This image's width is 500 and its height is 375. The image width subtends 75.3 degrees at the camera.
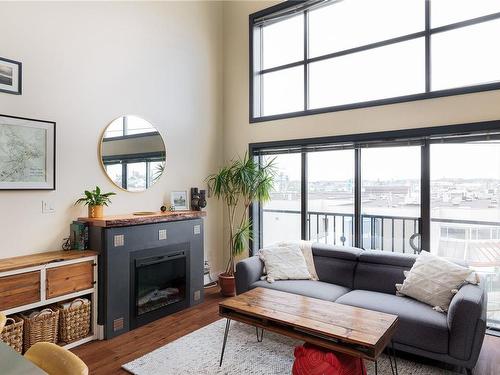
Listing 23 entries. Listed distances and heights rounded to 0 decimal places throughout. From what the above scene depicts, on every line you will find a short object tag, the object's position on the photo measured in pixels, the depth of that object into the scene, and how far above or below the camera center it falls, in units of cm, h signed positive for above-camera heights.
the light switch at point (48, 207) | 307 -19
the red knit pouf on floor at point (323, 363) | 204 -113
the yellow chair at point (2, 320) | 135 -57
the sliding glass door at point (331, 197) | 404 -11
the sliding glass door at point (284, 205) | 447 -24
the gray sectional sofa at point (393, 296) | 235 -99
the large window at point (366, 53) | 329 +162
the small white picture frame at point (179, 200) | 426 -17
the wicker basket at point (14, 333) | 246 -112
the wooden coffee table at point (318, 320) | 201 -94
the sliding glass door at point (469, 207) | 319 -19
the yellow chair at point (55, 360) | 114 -63
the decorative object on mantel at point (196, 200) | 446 -17
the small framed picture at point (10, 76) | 279 +97
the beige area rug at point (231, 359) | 249 -140
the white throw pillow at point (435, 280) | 267 -79
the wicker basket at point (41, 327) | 262 -115
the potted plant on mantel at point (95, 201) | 330 -14
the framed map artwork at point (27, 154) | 280 +30
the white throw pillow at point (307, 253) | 360 -75
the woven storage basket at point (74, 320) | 285 -119
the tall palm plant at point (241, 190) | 432 -3
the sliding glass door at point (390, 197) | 360 -10
